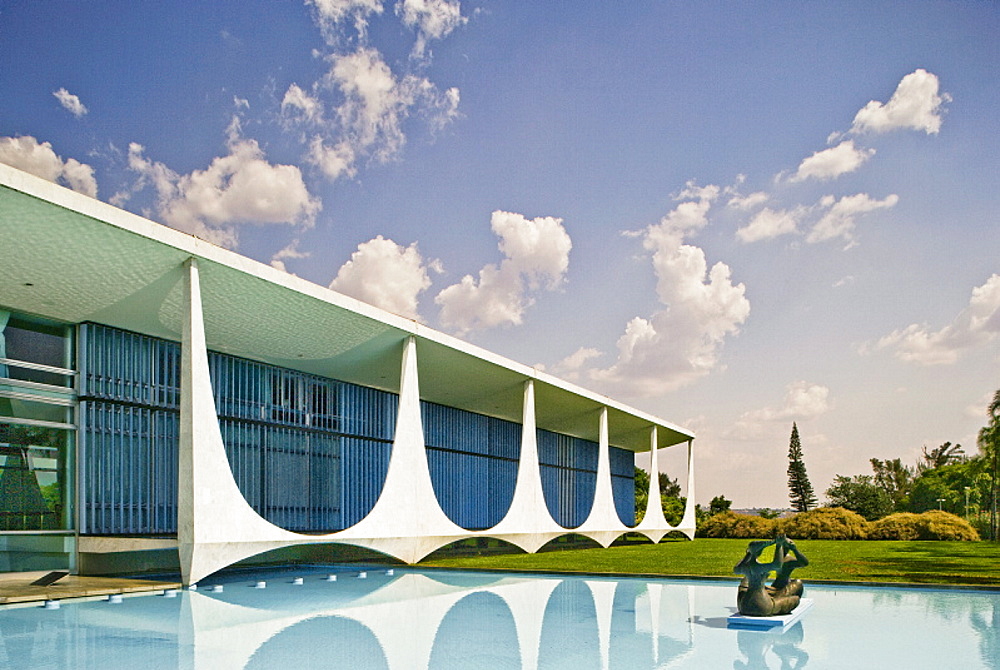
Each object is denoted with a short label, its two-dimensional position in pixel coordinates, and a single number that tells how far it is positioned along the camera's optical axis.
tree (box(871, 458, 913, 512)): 81.06
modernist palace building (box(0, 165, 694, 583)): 14.84
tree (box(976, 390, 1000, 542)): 39.66
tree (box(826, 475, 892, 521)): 59.31
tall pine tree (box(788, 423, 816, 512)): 61.03
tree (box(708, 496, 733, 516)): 59.81
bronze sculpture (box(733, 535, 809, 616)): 10.71
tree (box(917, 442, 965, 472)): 79.75
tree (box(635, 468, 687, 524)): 56.62
